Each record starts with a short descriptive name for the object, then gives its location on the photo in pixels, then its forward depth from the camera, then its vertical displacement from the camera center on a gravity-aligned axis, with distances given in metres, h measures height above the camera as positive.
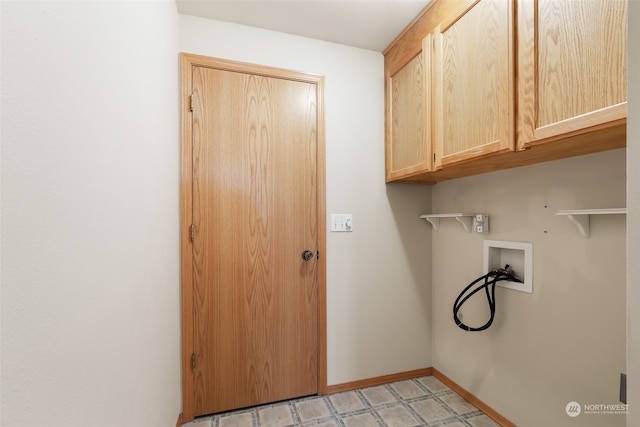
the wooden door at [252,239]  1.82 -0.18
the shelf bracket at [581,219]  1.24 -0.04
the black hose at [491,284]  1.68 -0.44
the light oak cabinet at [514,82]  0.99 +0.53
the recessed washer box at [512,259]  1.56 -0.29
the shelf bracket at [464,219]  1.89 -0.06
